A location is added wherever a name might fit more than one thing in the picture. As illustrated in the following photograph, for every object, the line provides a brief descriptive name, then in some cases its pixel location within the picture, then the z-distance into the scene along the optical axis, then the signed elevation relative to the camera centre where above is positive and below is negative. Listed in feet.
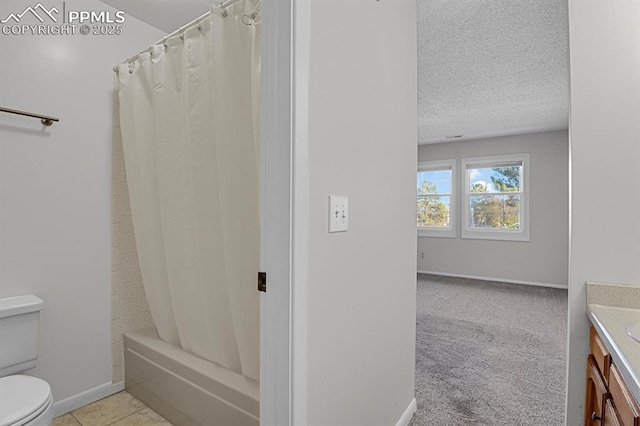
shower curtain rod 5.03 +3.16
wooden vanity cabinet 2.86 -1.78
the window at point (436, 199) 19.77 +0.97
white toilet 4.30 -2.46
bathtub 4.98 -2.88
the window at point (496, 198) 17.62 +0.94
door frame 3.21 +0.08
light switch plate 3.76 +0.02
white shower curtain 5.06 +0.59
